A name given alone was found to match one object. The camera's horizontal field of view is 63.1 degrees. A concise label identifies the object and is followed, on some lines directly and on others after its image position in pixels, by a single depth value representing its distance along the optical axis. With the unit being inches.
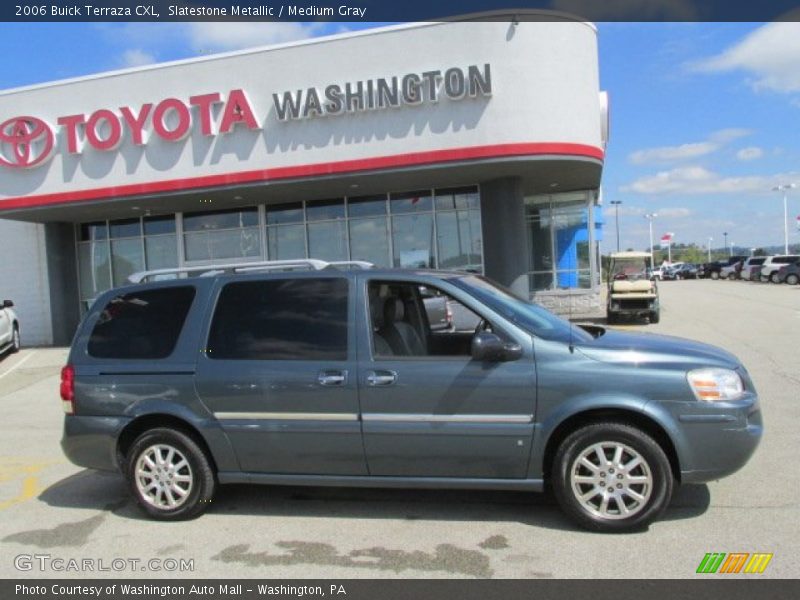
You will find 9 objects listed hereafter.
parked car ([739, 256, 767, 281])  1705.2
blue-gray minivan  165.0
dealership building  557.0
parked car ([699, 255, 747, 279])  2029.4
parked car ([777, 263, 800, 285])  1472.7
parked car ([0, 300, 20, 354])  637.3
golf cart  689.0
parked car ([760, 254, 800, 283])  1531.7
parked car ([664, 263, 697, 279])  2352.4
